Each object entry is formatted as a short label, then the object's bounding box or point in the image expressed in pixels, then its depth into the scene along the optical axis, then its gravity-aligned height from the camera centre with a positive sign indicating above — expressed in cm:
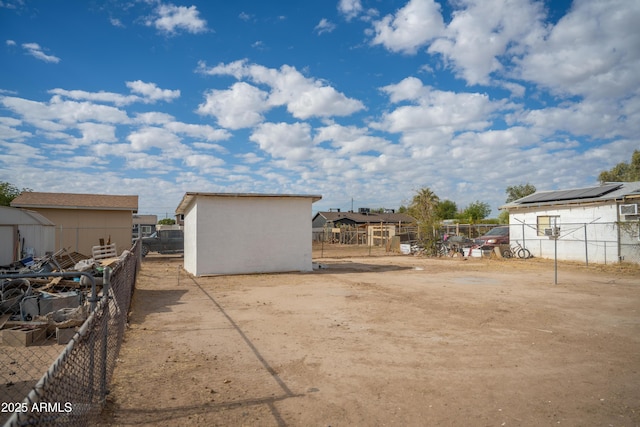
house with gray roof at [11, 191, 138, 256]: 2273 +93
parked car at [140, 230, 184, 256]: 2659 -77
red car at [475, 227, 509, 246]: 2503 -63
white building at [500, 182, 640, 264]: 1838 +31
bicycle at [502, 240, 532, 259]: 2314 -143
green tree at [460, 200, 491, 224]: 5972 +265
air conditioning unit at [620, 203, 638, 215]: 1788 +81
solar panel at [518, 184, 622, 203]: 2022 +187
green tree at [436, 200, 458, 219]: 7098 +359
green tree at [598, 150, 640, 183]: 3806 +559
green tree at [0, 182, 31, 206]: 3441 +368
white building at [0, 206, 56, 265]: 1589 -9
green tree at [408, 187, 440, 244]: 2639 +119
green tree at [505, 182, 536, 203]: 5887 +562
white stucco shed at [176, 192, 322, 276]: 1633 -10
